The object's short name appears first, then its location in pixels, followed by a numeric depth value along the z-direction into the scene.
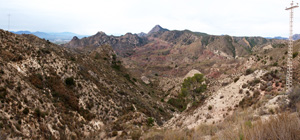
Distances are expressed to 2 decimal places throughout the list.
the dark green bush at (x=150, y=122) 19.39
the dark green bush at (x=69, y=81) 22.23
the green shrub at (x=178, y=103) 39.56
